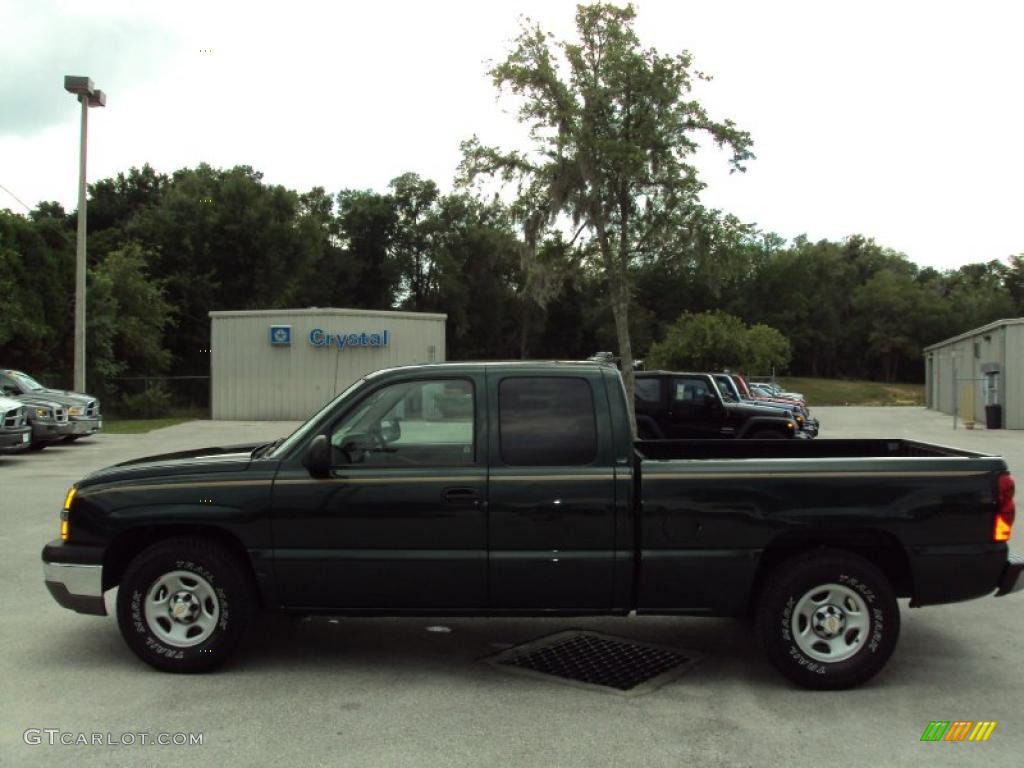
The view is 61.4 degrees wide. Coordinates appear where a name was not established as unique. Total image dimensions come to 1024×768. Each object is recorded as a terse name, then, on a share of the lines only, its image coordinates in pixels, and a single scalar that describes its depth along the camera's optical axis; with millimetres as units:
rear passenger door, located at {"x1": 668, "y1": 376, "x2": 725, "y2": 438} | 17000
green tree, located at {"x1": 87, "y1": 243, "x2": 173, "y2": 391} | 34656
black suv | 16719
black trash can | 30436
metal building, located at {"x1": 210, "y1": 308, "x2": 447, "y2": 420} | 33938
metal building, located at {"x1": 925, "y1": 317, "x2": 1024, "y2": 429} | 30422
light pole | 23188
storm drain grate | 4953
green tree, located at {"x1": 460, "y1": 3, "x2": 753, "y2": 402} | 31438
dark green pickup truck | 4801
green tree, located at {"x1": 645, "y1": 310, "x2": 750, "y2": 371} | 43906
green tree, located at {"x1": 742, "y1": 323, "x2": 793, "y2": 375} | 45188
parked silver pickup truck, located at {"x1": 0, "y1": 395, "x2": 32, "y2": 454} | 16125
